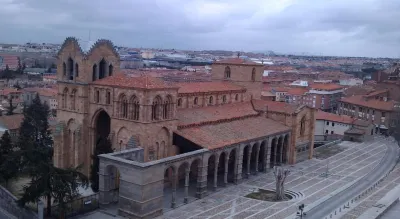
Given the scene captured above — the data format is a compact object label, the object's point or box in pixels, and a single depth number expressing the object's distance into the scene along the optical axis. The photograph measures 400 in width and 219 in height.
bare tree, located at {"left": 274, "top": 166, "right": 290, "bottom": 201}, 43.88
